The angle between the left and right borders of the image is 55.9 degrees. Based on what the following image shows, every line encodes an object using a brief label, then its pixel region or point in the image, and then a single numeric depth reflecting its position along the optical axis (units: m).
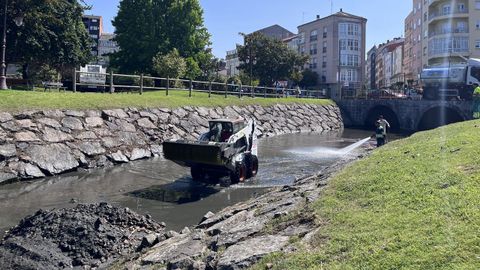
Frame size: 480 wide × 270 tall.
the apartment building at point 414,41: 79.62
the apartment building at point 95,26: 145.25
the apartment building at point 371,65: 156.25
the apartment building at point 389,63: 107.31
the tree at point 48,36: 28.95
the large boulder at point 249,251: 5.38
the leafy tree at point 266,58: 64.19
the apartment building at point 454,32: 65.69
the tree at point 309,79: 85.40
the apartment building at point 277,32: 113.50
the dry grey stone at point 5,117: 15.68
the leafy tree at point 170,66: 39.22
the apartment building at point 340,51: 85.12
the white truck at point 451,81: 43.25
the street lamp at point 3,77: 20.55
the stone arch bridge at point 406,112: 44.45
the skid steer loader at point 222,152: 13.72
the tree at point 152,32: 49.44
